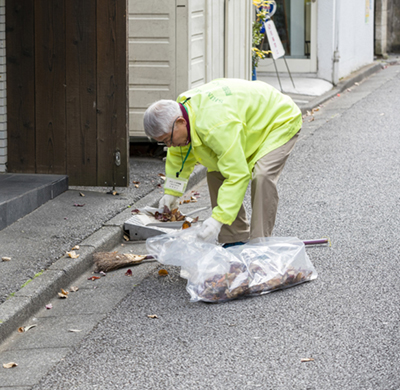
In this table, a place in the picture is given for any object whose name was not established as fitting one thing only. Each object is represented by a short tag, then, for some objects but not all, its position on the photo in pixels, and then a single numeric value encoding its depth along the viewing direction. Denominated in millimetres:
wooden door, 6566
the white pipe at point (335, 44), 14609
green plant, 12331
